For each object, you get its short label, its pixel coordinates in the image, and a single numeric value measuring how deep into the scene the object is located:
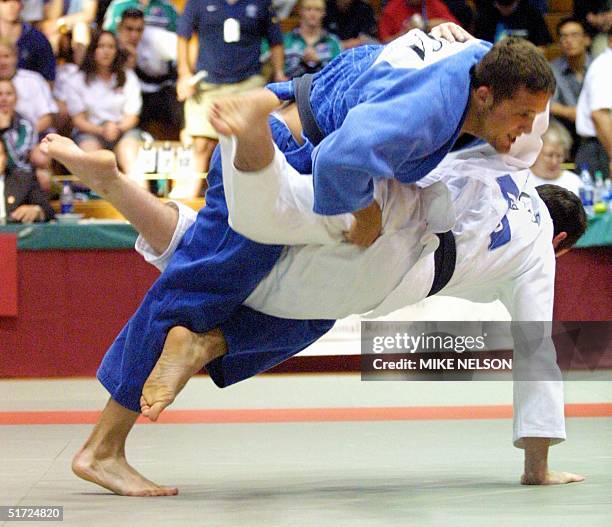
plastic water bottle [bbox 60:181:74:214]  13.18
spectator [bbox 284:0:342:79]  14.65
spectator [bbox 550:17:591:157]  14.71
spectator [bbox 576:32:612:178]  14.23
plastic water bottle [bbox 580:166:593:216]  13.13
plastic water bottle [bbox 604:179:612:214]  13.12
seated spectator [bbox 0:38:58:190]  13.55
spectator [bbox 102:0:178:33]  14.81
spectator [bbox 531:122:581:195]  13.05
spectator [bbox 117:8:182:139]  14.59
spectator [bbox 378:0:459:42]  15.02
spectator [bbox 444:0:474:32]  15.56
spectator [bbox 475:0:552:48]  15.46
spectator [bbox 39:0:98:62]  14.51
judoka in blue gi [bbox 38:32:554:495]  5.82
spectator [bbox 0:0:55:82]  14.12
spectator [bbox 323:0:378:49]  15.16
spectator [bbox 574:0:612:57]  15.19
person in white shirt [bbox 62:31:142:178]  13.98
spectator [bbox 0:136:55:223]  12.52
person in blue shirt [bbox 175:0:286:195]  14.07
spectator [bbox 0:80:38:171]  13.03
